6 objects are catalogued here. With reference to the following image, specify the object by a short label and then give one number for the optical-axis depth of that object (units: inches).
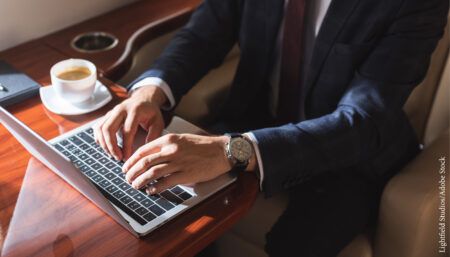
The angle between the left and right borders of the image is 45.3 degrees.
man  38.6
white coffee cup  43.3
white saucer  44.5
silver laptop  33.1
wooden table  32.4
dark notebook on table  46.0
